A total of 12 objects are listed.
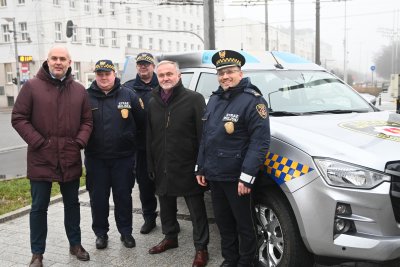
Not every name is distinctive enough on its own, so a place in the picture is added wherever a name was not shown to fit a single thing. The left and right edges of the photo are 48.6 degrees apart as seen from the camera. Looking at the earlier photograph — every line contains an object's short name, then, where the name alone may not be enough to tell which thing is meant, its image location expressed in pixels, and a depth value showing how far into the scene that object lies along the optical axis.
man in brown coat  3.74
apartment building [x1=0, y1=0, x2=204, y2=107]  37.19
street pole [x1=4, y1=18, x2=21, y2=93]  31.57
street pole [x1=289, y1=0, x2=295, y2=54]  24.64
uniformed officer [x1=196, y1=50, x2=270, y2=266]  3.20
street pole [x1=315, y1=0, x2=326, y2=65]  23.42
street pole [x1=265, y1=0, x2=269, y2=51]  31.88
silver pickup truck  2.87
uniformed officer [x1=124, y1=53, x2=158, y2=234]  4.85
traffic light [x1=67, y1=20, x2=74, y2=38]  27.97
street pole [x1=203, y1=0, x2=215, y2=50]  15.41
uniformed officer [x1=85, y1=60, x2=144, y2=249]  4.15
